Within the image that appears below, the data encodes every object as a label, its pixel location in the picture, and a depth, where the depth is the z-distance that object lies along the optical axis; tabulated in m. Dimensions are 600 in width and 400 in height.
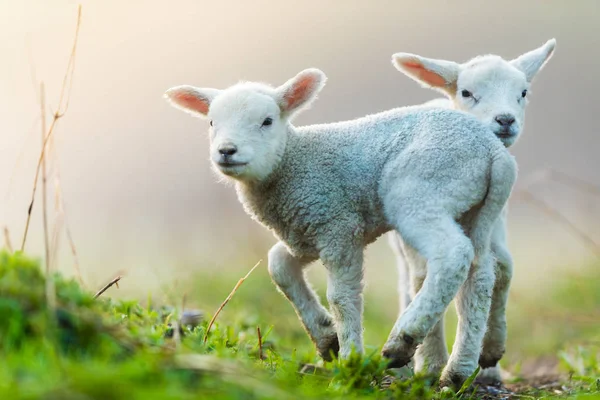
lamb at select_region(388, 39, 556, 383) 12.22
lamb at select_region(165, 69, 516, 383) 10.38
